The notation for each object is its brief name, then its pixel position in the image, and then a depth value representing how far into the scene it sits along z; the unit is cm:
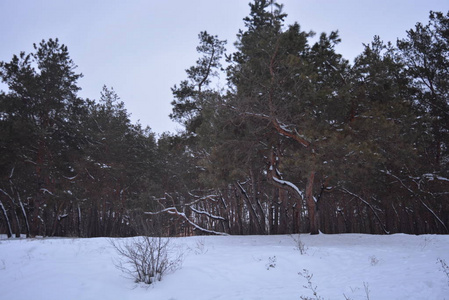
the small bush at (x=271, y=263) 736
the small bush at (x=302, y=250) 875
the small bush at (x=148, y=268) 642
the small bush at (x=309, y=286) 480
